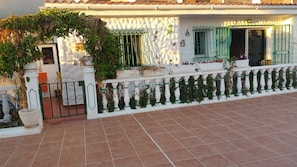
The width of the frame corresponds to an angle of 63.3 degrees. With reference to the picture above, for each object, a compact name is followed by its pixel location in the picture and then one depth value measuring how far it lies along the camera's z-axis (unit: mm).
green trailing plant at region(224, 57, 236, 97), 6684
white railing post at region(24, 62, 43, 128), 5133
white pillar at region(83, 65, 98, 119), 5562
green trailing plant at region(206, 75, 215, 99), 6547
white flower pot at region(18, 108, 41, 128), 4836
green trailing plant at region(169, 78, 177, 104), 6391
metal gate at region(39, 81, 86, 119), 6316
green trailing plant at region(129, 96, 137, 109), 6082
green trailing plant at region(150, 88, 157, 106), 6277
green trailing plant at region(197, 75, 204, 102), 6457
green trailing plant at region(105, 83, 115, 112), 5906
